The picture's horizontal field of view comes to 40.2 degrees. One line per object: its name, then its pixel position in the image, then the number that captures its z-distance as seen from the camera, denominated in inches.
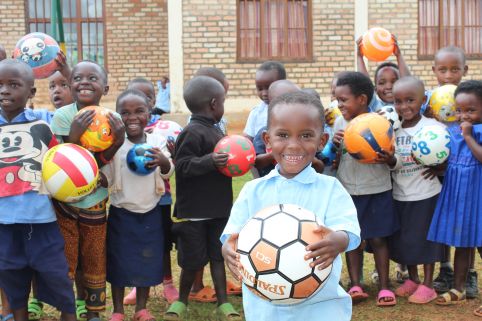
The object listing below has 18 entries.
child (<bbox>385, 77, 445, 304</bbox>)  171.9
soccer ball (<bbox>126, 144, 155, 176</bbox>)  153.2
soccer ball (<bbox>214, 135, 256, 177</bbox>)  152.6
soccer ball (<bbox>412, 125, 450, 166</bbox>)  162.2
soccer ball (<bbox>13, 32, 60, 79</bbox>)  170.6
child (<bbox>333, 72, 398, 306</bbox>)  171.2
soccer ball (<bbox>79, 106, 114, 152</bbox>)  144.5
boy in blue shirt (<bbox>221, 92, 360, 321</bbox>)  101.3
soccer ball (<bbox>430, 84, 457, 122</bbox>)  171.3
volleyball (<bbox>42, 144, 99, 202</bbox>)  134.6
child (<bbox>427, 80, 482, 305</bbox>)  161.8
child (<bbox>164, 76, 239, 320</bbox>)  160.7
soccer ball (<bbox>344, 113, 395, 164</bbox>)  158.2
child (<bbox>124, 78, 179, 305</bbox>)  173.9
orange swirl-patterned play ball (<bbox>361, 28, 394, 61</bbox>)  204.8
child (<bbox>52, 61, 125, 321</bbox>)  151.8
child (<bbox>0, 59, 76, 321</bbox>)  135.6
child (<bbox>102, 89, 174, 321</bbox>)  158.7
